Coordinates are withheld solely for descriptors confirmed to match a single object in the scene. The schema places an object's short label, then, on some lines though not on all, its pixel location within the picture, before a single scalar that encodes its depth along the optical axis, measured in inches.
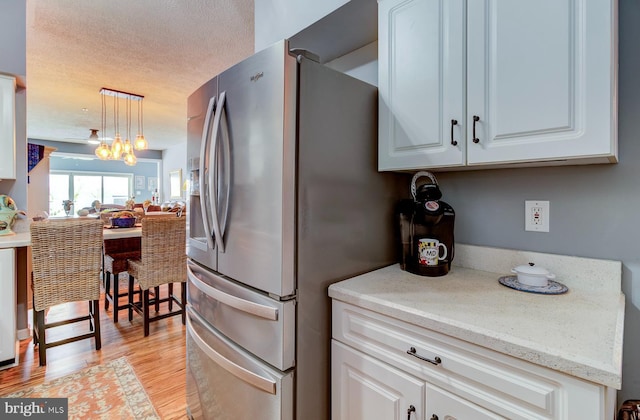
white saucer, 43.3
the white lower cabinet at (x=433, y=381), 28.4
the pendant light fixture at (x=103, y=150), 191.5
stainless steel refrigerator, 42.8
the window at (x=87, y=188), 351.6
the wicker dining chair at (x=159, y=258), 99.2
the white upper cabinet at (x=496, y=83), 36.0
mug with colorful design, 52.7
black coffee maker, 52.6
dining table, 95.5
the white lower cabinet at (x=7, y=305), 79.4
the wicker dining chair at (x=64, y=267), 82.9
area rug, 67.2
